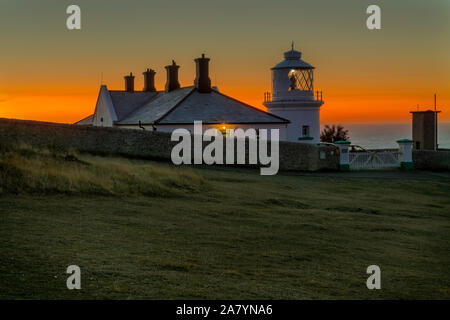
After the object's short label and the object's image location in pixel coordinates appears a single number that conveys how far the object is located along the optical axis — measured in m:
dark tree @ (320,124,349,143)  58.19
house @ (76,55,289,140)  40.12
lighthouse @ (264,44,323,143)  43.09
